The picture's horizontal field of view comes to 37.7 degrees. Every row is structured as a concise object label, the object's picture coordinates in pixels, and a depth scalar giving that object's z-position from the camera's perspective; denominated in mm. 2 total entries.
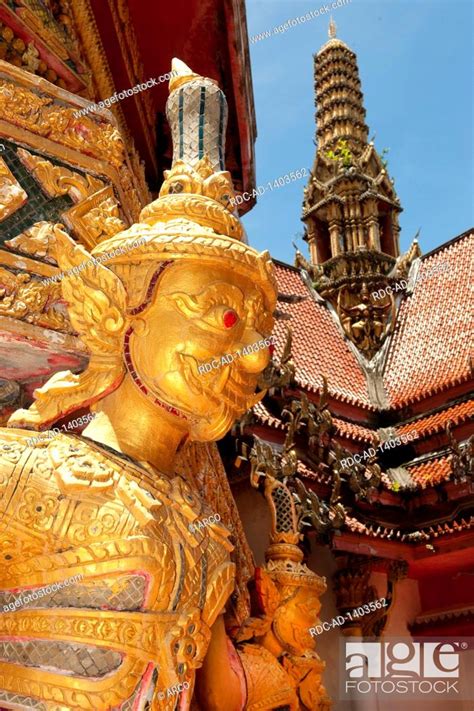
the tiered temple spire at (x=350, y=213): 13344
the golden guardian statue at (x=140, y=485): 1702
